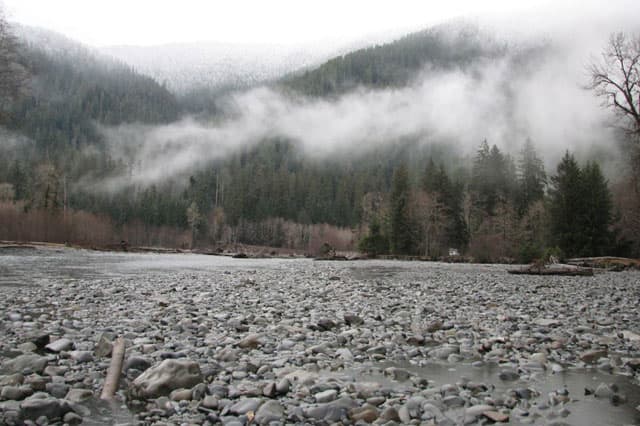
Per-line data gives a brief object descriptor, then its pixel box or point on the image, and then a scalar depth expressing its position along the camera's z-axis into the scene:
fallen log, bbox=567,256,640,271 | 28.04
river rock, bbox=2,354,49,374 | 3.99
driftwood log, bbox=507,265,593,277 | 20.50
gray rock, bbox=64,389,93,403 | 3.36
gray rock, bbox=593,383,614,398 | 3.67
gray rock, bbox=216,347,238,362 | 4.67
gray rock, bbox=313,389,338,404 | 3.50
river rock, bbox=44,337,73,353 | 4.70
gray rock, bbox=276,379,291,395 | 3.62
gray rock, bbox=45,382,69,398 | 3.48
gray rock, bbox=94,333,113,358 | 4.64
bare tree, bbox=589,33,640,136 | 21.39
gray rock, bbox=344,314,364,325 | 6.86
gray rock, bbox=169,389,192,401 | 3.44
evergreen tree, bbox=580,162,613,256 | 38.81
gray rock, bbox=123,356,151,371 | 4.24
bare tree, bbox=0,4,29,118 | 24.25
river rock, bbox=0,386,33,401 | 3.30
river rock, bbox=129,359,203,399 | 3.49
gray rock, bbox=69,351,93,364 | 4.41
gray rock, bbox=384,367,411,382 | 4.18
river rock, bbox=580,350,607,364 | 4.86
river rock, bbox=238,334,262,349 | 5.24
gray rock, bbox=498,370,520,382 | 4.17
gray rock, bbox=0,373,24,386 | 3.54
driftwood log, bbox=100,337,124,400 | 3.51
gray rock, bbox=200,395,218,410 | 3.29
